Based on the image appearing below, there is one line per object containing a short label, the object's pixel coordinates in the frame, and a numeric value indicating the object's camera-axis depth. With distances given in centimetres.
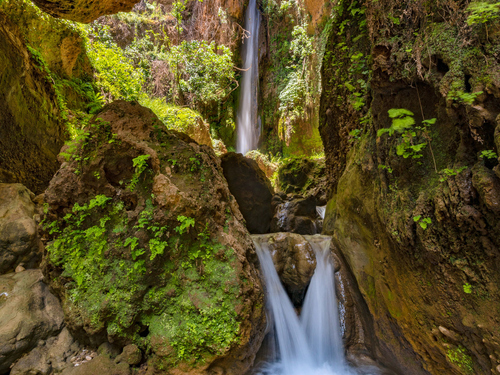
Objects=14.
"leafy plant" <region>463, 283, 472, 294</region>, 267
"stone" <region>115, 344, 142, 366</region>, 317
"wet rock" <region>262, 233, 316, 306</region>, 493
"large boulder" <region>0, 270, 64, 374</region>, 305
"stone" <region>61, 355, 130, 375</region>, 298
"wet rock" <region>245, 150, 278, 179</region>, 1418
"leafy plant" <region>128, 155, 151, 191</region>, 369
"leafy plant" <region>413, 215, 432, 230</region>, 280
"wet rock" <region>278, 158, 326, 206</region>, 1012
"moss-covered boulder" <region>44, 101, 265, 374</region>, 331
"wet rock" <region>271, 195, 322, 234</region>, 777
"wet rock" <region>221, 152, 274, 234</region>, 786
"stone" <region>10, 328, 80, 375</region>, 301
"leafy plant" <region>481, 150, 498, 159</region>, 235
